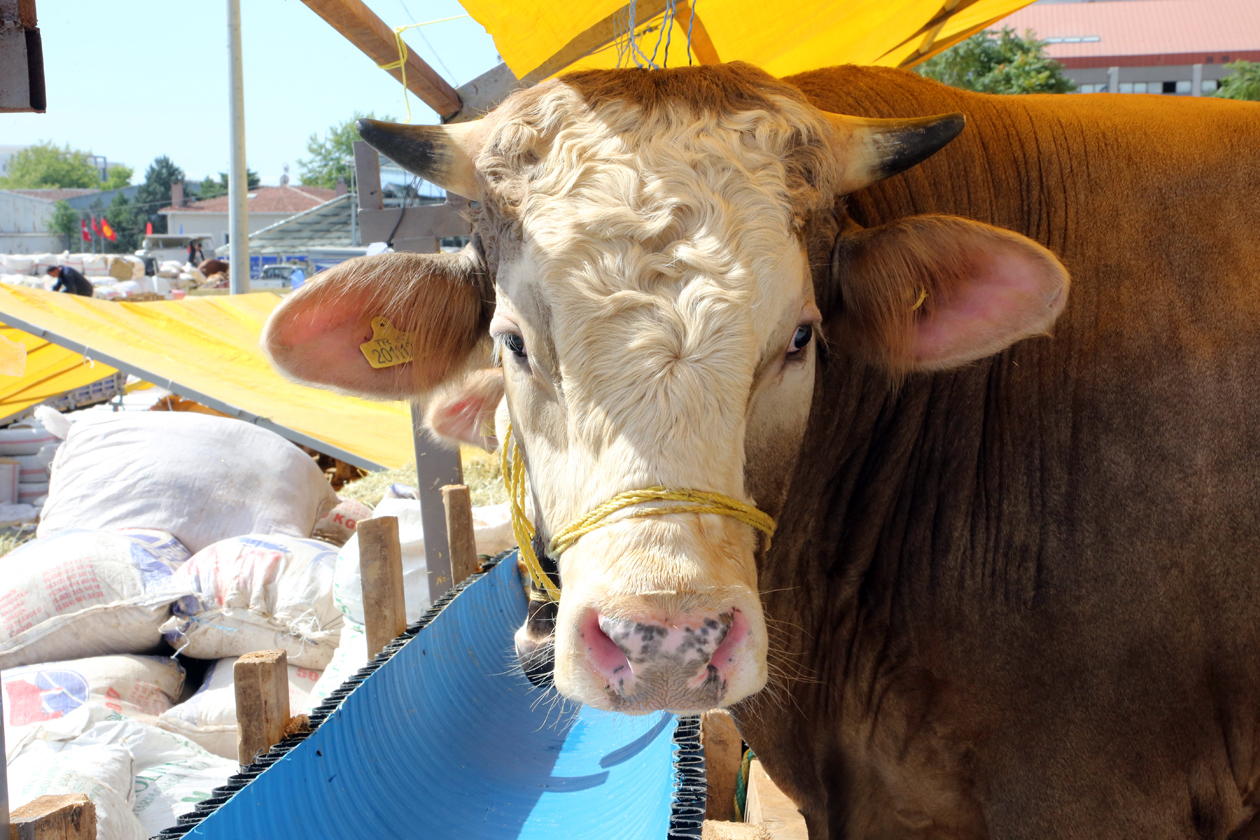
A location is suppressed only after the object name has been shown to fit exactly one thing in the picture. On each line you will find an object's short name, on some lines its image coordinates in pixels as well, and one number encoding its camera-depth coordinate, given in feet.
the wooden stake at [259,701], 8.17
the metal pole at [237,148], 30.76
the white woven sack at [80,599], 13.17
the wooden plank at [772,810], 9.61
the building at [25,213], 243.89
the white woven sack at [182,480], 16.88
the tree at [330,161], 243.60
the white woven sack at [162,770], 9.58
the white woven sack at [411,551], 13.39
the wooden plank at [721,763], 11.21
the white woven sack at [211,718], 11.98
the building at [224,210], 226.38
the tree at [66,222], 225.76
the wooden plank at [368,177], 12.27
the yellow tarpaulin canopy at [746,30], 10.72
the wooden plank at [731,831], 8.98
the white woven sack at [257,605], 13.88
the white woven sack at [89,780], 8.40
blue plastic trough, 8.09
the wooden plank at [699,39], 12.10
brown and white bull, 5.08
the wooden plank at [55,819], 4.95
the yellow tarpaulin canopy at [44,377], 30.58
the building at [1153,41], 101.24
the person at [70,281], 52.08
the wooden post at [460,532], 12.35
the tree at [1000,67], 60.59
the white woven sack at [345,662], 12.34
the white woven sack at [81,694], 9.48
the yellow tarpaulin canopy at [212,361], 22.45
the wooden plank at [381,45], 9.68
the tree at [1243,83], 60.39
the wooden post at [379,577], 10.55
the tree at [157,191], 241.14
